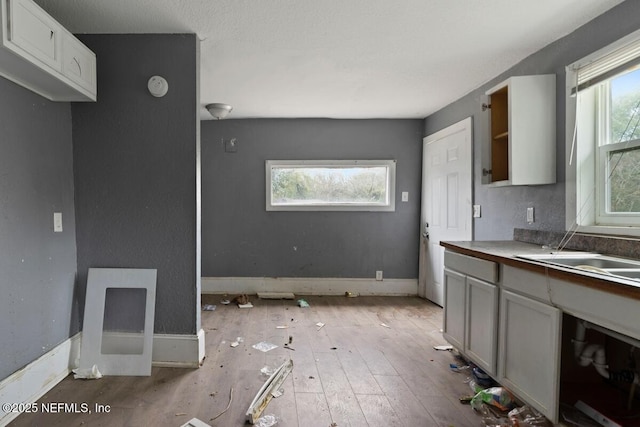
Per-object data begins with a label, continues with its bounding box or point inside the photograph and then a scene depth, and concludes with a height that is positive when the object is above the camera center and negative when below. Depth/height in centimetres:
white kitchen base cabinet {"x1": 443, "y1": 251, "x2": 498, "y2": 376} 203 -66
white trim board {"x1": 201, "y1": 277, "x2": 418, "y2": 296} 432 -99
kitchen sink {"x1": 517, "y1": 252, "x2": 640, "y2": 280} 161 -28
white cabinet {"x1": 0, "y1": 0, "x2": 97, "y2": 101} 152 +76
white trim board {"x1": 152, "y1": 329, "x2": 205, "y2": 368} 239 -100
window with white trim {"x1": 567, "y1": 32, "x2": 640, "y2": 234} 191 +40
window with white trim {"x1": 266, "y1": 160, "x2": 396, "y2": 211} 436 +28
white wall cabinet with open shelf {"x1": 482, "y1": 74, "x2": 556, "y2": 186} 230 +53
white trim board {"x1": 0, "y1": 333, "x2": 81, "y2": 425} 179 -98
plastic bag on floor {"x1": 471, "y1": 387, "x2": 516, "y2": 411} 193 -109
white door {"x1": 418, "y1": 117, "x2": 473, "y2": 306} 340 +11
